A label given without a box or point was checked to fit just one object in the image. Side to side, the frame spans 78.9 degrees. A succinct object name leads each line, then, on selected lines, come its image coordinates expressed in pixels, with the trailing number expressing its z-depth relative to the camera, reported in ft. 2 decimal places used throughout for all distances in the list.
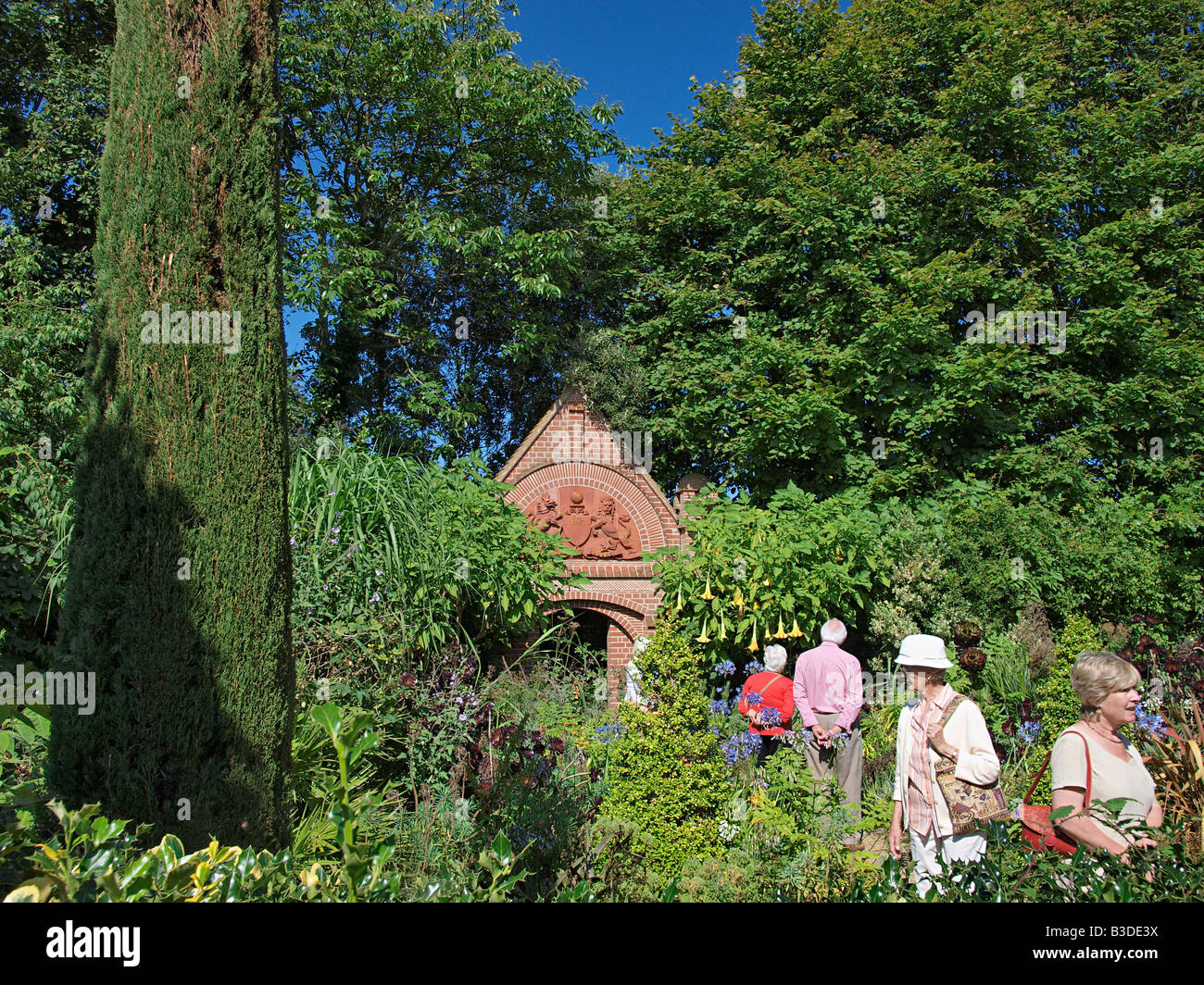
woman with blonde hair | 9.85
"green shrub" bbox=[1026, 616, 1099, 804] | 23.48
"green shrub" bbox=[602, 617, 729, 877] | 13.48
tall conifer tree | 10.78
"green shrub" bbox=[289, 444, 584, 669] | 18.88
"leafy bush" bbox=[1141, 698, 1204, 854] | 12.81
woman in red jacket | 19.79
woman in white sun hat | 12.03
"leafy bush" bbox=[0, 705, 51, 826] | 12.24
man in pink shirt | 20.39
